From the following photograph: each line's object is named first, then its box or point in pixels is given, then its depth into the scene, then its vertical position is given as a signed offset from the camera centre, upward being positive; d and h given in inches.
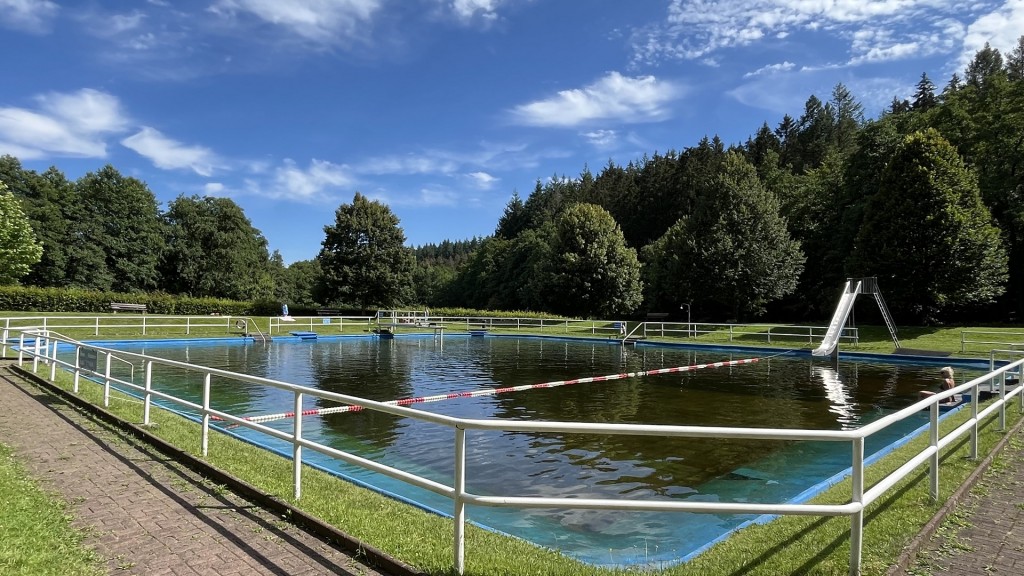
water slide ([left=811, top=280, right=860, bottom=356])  932.4 -39.6
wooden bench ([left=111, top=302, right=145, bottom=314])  1489.8 -52.1
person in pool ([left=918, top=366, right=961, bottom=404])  426.6 -58.6
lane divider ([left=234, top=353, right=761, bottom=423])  422.8 -98.9
